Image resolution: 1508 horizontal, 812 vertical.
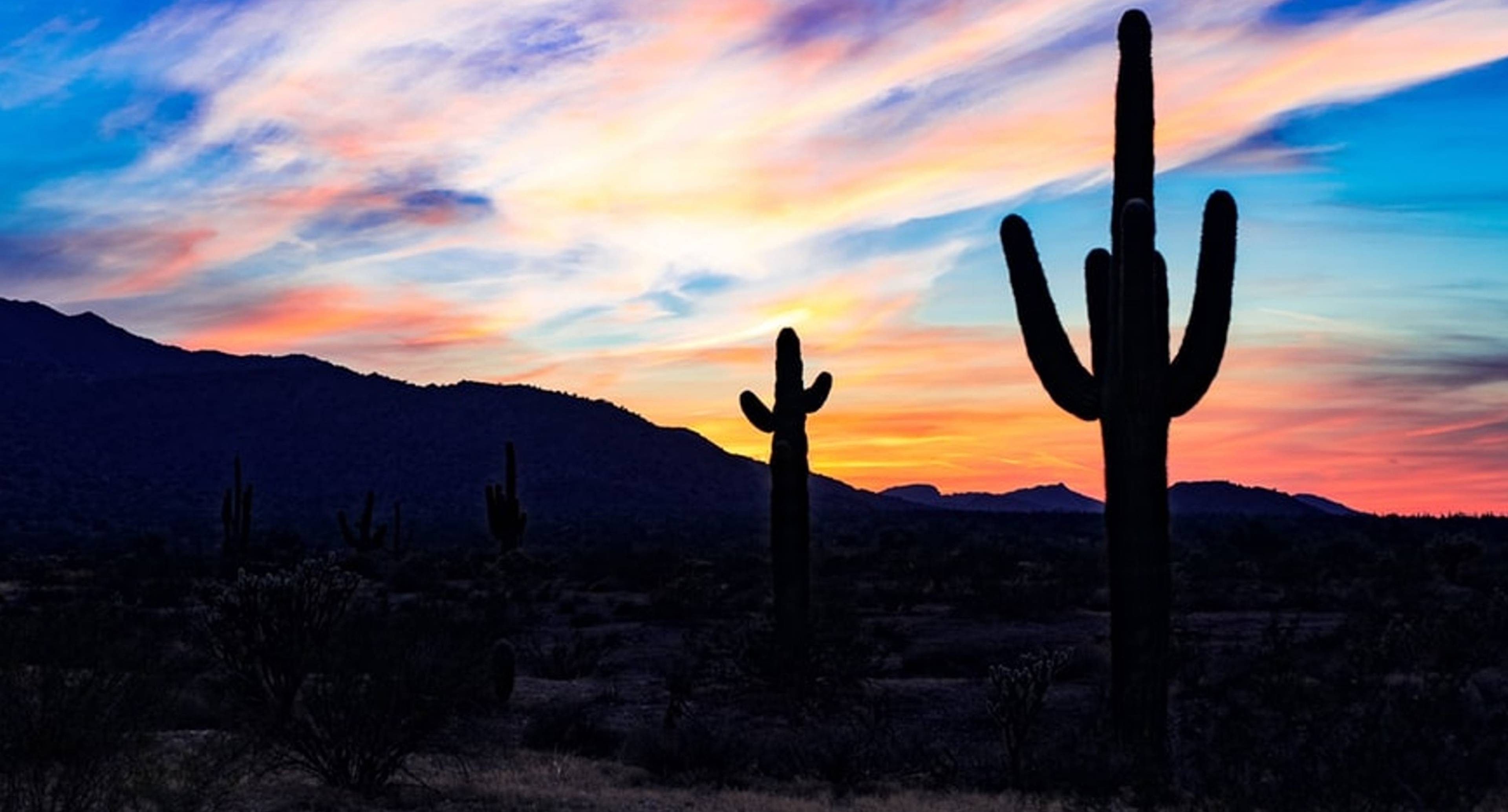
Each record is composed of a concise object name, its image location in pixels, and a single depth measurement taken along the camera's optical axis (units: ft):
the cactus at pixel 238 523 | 163.94
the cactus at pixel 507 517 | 147.33
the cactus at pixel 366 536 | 170.09
